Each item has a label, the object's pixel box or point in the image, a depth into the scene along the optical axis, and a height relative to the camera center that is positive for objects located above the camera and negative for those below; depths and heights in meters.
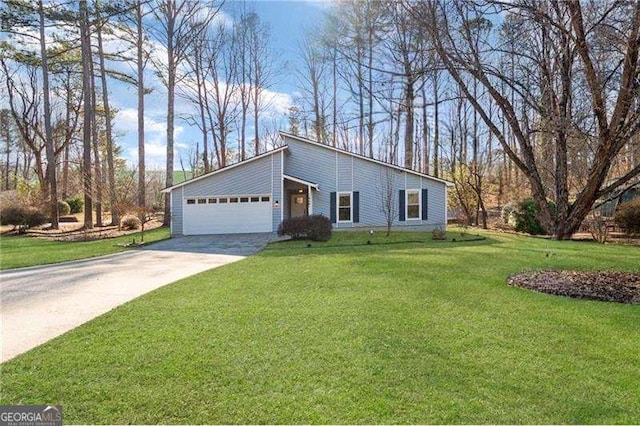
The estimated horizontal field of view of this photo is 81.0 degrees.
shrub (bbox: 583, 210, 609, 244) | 14.70 -0.66
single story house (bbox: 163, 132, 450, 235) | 17.72 +0.83
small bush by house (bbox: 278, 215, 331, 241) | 13.90 -0.56
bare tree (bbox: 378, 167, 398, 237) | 17.38 +1.00
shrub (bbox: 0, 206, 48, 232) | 18.83 -0.05
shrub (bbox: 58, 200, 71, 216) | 25.32 +0.48
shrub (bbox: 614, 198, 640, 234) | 15.55 -0.16
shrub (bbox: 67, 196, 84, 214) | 28.05 +0.82
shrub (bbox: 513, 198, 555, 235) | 17.72 -0.30
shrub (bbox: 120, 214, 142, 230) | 19.83 -0.39
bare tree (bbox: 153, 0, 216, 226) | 21.91 +10.61
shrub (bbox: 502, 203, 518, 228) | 18.89 -0.07
